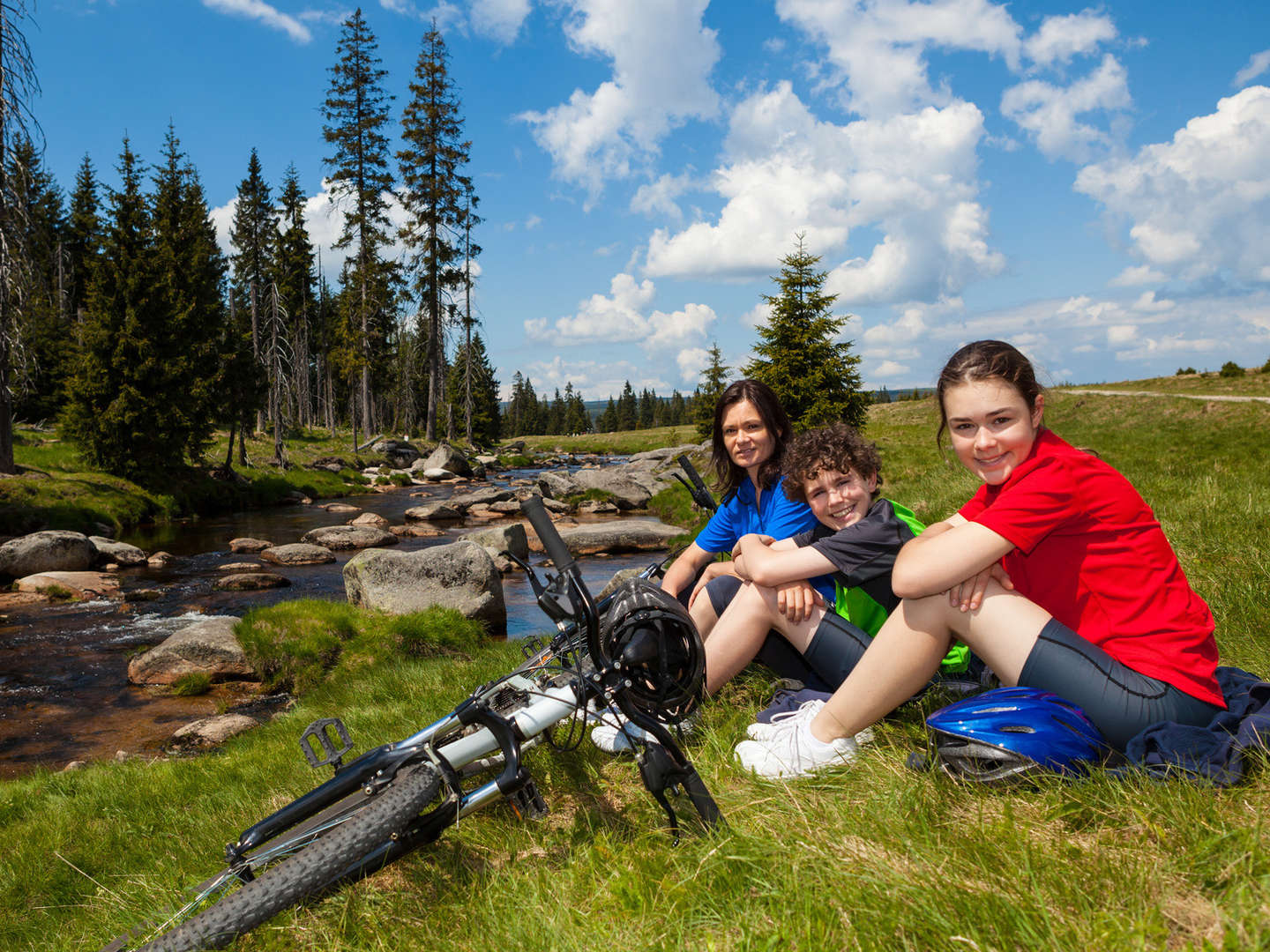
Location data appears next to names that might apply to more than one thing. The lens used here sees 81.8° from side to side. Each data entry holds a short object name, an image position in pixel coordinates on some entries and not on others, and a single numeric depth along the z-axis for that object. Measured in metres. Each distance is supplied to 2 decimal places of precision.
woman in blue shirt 3.94
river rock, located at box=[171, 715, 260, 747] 6.55
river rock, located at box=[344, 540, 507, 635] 9.85
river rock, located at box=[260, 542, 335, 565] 14.57
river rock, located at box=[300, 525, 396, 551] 16.23
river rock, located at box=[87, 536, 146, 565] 14.03
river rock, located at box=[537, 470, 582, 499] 25.72
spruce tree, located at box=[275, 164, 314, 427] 41.50
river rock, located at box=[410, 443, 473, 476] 34.09
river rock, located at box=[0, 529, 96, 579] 12.72
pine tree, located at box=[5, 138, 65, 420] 14.69
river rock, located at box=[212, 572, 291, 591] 12.39
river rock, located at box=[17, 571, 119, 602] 11.95
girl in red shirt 2.27
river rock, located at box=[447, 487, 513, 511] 22.38
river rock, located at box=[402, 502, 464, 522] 20.96
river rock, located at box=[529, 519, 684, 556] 15.84
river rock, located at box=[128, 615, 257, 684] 8.23
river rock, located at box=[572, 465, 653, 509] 23.87
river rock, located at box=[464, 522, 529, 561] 13.69
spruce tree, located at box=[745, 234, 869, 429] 19.08
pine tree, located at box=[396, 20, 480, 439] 34.50
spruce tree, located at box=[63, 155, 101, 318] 42.25
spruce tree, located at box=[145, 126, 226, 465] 20.72
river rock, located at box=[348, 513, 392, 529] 19.09
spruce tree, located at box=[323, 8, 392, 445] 34.31
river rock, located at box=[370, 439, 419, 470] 38.38
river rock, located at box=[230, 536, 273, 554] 15.73
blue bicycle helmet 2.26
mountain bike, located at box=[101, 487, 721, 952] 1.98
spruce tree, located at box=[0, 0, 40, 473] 14.05
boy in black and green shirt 3.08
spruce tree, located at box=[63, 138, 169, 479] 19.72
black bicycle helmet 2.13
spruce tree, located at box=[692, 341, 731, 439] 35.16
